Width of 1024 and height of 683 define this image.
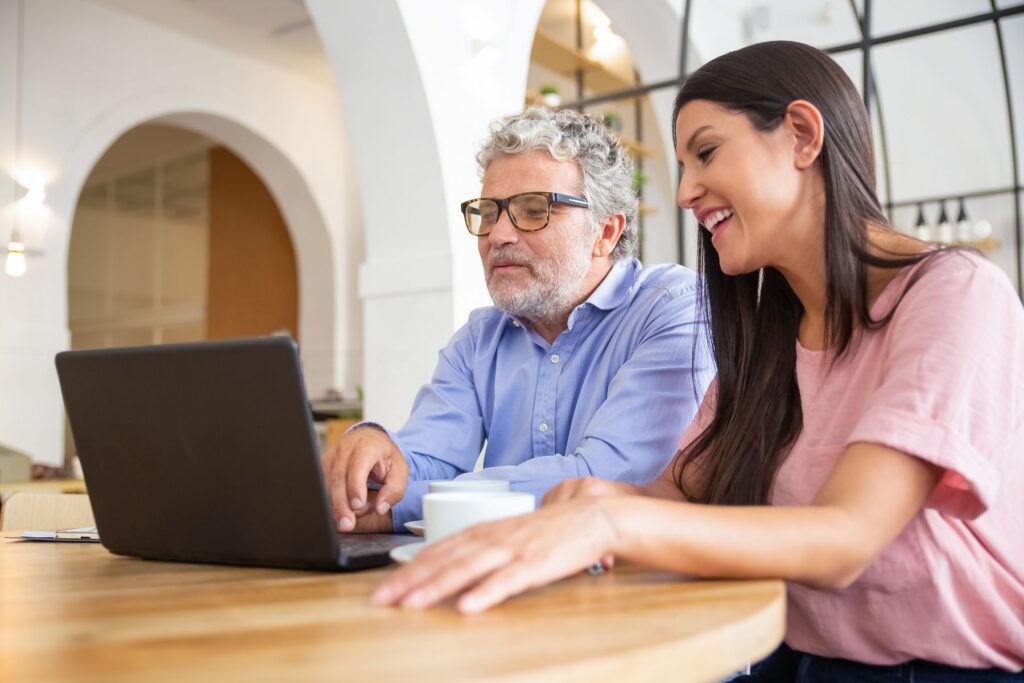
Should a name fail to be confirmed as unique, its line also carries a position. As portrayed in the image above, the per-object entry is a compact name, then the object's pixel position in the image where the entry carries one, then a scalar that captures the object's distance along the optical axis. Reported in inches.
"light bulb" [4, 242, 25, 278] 237.0
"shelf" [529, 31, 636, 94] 253.4
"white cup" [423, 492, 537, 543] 35.2
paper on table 51.9
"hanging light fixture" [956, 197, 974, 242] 235.9
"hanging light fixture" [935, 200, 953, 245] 240.8
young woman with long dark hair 31.9
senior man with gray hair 70.4
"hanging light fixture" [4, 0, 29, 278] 237.3
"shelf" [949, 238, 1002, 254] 234.2
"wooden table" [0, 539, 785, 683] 22.2
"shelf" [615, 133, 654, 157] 273.7
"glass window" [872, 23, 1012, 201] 233.0
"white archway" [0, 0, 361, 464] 248.2
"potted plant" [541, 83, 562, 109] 240.4
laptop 34.2
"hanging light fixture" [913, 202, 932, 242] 245.9
